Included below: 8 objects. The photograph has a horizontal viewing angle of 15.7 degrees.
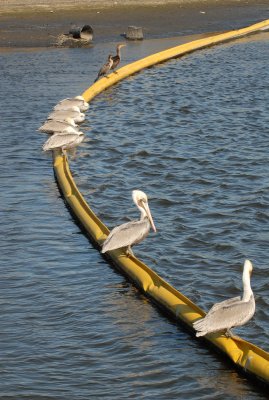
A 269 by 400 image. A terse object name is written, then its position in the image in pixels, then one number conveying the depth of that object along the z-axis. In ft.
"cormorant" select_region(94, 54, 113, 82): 78.74
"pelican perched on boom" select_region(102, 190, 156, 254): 39.99
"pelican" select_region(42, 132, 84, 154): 57.36
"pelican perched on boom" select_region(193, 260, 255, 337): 31.83
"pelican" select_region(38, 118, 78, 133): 61.11
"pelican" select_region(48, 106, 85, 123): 64.13
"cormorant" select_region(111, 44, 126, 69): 80.23
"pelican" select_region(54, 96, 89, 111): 66.69
